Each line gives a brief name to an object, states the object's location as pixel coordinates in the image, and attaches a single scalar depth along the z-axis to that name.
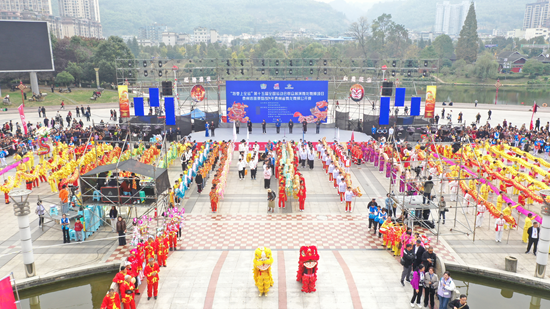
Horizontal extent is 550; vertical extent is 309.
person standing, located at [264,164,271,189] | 17.77
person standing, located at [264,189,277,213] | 15.06
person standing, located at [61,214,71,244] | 12.53
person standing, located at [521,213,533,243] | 12.52
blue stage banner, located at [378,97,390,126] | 28.41
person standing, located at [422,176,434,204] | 14.59
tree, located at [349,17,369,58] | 95.54
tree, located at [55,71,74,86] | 52.47
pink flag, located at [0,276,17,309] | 8.09
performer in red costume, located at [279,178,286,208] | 15.64
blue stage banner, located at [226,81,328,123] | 30.59
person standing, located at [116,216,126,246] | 12.40
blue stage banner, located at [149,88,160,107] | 31.64
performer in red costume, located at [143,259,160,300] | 9.28
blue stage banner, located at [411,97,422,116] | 31.30
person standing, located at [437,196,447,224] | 12.93
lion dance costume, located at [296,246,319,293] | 9.59
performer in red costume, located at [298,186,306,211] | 15.40
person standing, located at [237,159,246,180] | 19.50
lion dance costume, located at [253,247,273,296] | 9.42
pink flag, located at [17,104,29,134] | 26.61
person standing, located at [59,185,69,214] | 14.11
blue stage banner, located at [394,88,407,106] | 32.00
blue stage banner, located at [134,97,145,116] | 31.14
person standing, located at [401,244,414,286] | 9.80
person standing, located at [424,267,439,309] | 8.91
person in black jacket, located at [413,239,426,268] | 9.82
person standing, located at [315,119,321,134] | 30.01
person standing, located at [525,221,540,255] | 11.80
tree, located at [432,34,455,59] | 90.44
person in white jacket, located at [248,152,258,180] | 19.42
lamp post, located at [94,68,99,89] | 53.16
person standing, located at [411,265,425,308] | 9.05
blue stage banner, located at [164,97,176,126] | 27.90
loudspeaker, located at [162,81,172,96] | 31.36
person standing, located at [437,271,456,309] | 8.58
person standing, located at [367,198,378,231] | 13.52
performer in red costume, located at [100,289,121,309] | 8.11
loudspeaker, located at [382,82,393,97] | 30.98
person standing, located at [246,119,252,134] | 29.25
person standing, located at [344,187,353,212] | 15.03
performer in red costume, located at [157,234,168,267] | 10.88
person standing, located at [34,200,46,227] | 13.70
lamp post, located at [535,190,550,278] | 10.06
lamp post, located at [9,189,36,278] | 10.02
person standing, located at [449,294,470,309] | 7.81
